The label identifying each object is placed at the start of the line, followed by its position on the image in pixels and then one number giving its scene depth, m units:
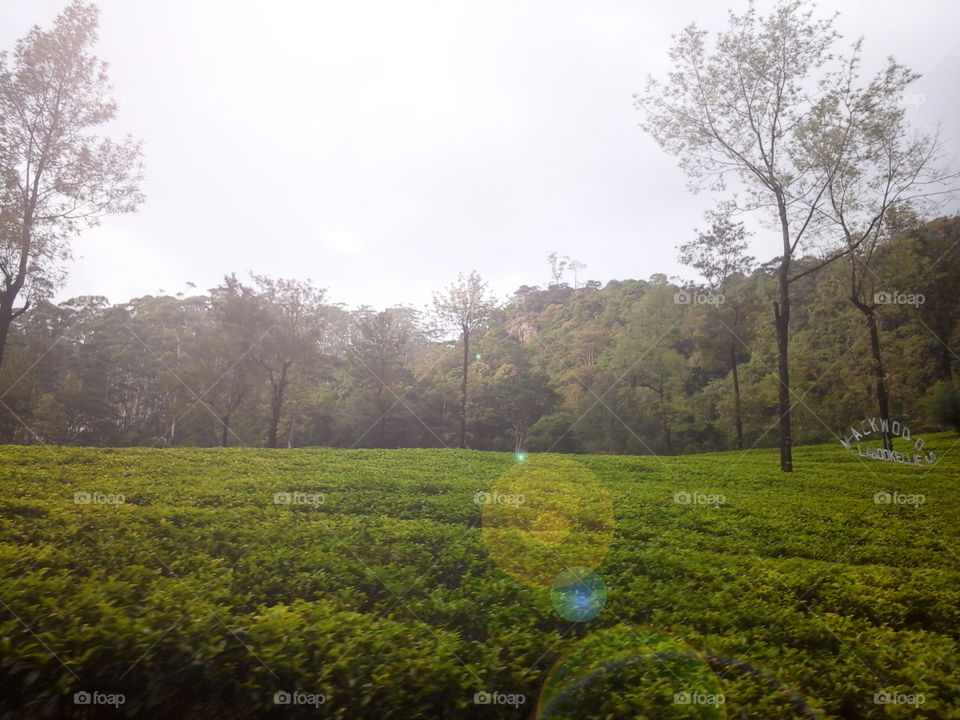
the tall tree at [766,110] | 18.27
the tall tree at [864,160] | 18.62
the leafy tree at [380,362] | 39.88
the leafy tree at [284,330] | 31.34
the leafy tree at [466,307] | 30.08
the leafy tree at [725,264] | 32.78
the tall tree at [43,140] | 15.48
